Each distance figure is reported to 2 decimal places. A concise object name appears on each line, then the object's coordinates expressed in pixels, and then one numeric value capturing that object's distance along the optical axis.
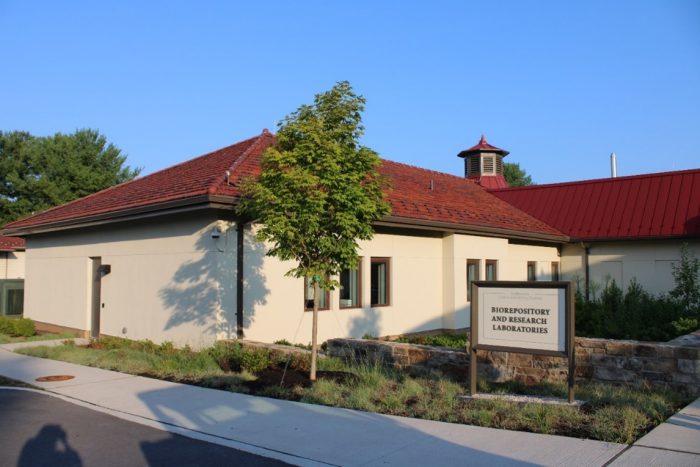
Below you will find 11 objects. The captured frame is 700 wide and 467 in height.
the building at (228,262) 12.50
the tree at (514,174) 74.81
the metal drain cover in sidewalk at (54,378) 10.17
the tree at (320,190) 9.06
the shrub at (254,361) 10.04
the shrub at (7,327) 17.36
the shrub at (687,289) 16.11
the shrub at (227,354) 10.46
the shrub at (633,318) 13.03
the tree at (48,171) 41.03
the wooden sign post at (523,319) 7.60
